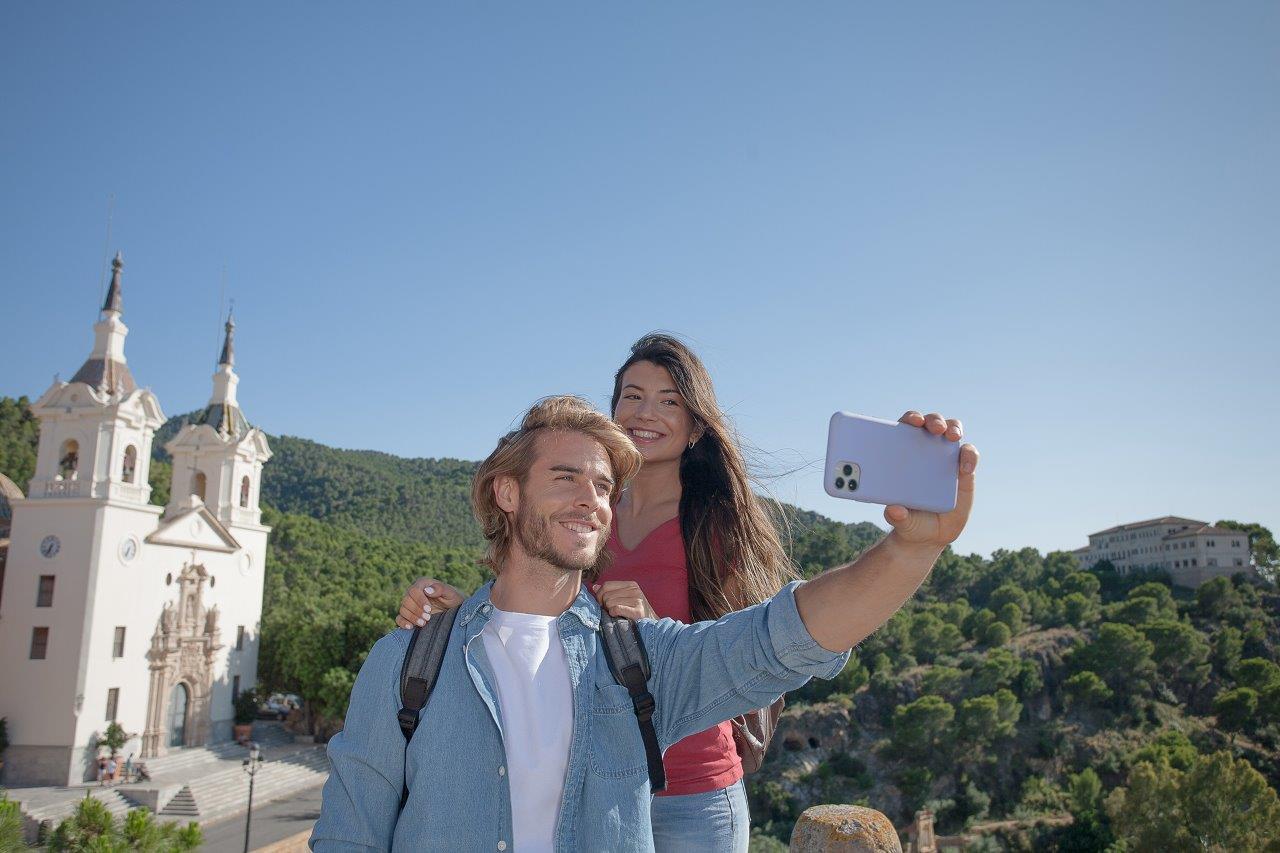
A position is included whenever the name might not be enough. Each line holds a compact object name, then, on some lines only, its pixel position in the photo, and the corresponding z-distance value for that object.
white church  22.27
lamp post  17.13
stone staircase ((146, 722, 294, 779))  23.86
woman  2.17
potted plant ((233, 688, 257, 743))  28.69
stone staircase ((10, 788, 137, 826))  19.14
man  1.64
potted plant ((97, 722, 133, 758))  22.62
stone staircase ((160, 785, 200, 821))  21.73
